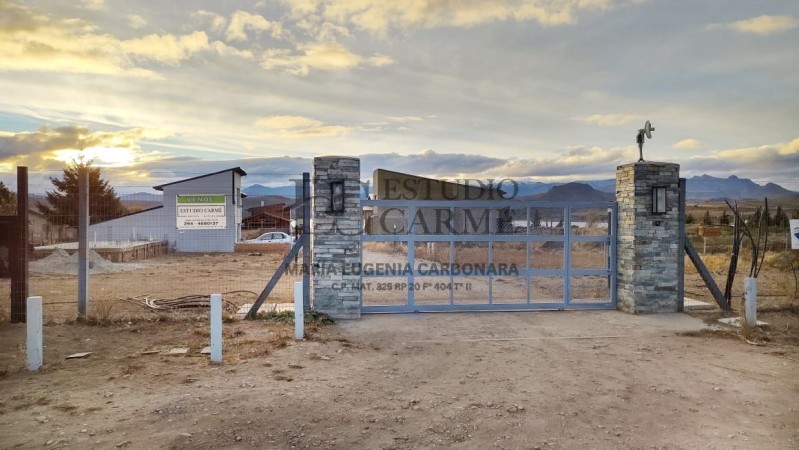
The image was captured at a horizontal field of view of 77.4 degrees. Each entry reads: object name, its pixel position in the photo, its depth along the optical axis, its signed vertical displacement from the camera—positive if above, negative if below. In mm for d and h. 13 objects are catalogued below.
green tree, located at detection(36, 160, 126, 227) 10188 +345
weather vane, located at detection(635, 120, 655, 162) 10297 +1793
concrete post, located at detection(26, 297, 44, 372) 6332 -1531
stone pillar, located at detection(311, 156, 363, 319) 9258 -420
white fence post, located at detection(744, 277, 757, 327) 9023 -1506
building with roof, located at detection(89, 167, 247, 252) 26547 -380
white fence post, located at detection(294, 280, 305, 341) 7820 -1583
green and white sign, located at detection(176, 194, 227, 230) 10258 +112
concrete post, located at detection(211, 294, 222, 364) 6684 -1529
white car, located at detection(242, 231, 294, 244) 28812 -1121
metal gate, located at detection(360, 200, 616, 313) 9938 -799
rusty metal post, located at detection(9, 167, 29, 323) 9047 -785
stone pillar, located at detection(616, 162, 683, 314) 10086 -473
